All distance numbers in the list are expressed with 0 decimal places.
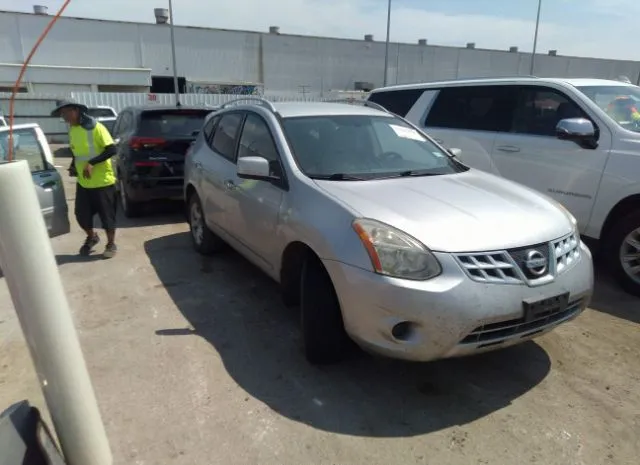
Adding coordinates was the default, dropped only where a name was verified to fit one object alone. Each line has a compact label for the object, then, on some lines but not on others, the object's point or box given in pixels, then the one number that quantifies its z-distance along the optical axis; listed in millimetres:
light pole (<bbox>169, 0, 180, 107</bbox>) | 21306
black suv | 6859
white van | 4305
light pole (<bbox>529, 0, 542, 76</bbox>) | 30720
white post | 1591
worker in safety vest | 5168
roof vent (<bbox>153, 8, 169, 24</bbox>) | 36438
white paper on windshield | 4176
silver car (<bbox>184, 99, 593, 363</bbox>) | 2576
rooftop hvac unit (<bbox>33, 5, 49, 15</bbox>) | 33188
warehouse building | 30188
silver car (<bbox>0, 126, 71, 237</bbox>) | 4898
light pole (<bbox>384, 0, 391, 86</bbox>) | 27628
